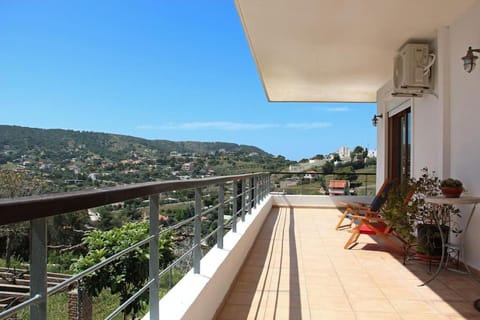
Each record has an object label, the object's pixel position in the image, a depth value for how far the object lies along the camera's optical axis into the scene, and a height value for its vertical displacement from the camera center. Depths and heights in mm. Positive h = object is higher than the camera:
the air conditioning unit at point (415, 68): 4562 +1130
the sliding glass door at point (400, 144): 6227 +343
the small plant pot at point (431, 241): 3852 -754
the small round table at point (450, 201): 3158 -298
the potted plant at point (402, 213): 4051 -513
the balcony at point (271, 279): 850 -982
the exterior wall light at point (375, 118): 7943 +954
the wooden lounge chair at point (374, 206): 5344 -607
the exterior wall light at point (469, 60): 3410 +921
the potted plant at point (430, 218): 3820 -538
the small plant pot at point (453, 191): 3424 -230
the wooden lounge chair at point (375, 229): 4648 -803
